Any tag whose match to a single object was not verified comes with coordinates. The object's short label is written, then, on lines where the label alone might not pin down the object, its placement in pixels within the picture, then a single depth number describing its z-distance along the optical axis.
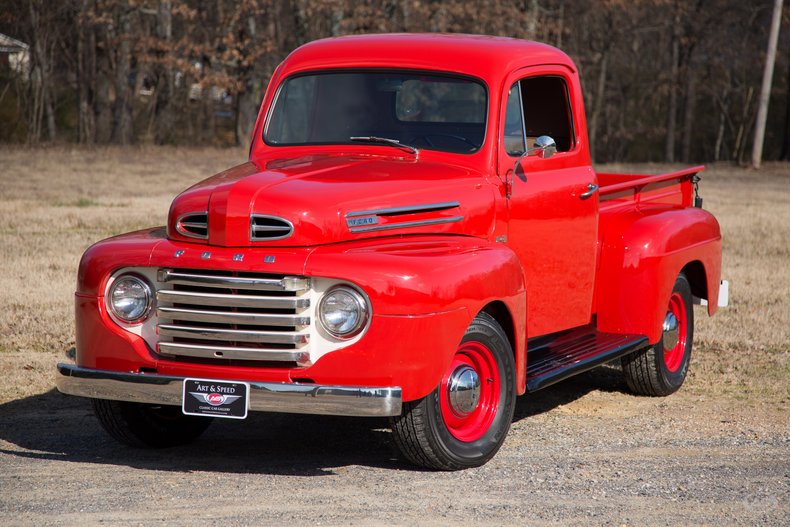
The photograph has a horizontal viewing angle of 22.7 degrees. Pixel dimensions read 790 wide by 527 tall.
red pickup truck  8.57
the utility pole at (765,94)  49.36
